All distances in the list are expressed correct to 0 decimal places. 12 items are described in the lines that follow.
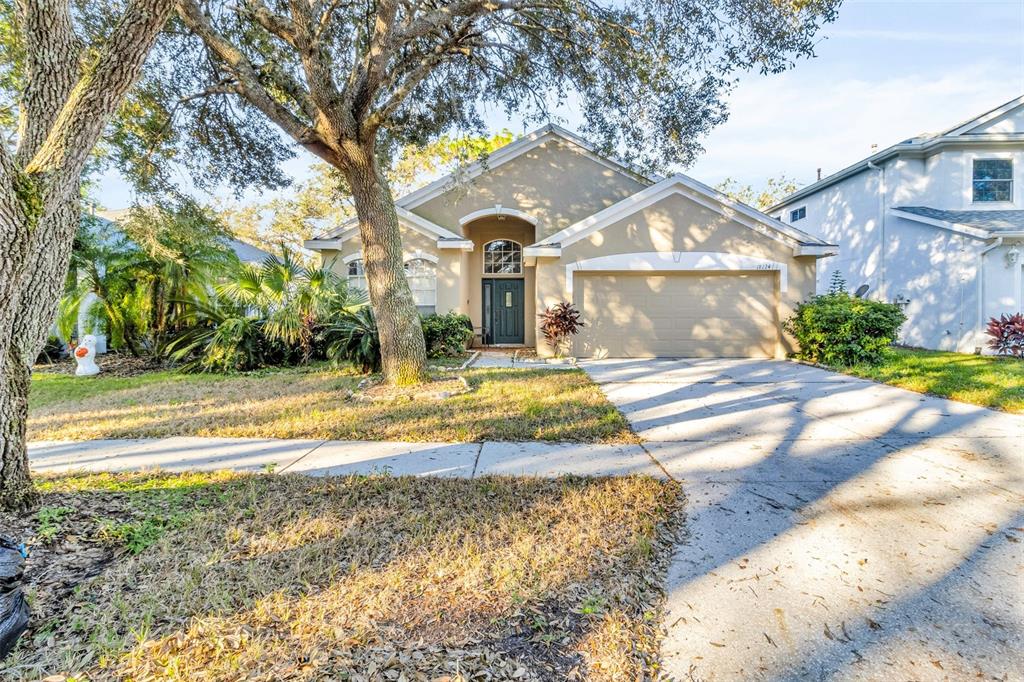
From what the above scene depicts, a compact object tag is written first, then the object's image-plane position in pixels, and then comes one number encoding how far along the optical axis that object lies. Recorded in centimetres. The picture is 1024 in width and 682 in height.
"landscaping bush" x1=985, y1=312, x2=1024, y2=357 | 1126
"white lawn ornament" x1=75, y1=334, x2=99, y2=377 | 1104
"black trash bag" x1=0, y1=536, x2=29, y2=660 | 217
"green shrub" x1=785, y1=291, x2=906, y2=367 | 1038
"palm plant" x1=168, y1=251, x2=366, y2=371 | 1088
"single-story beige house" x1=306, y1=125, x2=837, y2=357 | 1265
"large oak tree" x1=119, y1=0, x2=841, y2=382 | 734
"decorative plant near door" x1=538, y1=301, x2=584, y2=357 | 1256
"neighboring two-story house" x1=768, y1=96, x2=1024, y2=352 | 1272
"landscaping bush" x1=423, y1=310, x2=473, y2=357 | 1244
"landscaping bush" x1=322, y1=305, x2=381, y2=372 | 1019
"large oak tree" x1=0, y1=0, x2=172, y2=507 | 317
